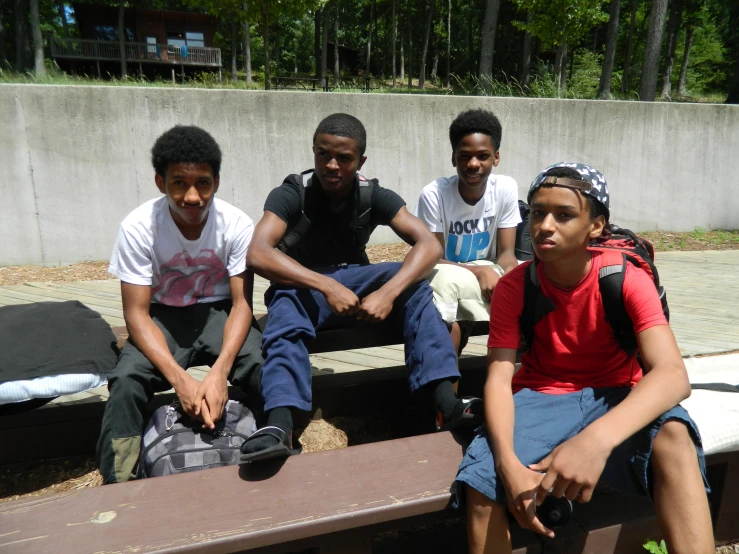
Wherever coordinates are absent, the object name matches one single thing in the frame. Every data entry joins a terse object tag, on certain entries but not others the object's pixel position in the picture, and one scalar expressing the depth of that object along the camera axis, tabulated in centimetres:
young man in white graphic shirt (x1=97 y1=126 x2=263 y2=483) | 249
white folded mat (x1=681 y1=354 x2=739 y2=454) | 225
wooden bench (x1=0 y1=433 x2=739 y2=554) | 173
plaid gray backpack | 231
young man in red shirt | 189
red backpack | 221
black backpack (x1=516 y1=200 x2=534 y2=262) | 384
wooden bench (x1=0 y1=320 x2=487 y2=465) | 299
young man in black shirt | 256
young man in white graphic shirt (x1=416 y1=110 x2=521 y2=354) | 367
